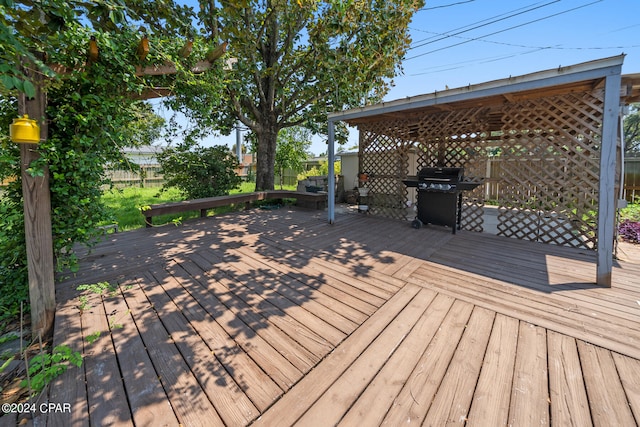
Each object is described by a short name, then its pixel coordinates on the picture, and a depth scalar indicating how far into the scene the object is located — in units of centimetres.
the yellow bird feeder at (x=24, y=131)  154
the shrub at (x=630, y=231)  407
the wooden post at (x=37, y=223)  186
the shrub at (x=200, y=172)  639
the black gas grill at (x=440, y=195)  439
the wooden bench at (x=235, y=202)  499
